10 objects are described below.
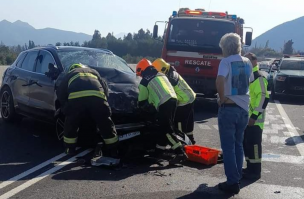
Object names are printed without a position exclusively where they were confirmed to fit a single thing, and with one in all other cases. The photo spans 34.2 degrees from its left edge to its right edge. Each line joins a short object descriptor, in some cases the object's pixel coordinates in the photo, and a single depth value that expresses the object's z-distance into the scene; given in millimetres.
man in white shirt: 5672
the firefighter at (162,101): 7324
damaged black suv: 7999
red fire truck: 13688
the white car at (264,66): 36894
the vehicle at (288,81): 17203
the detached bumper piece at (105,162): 6860
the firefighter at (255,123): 6535
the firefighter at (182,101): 8344
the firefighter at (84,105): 6922
